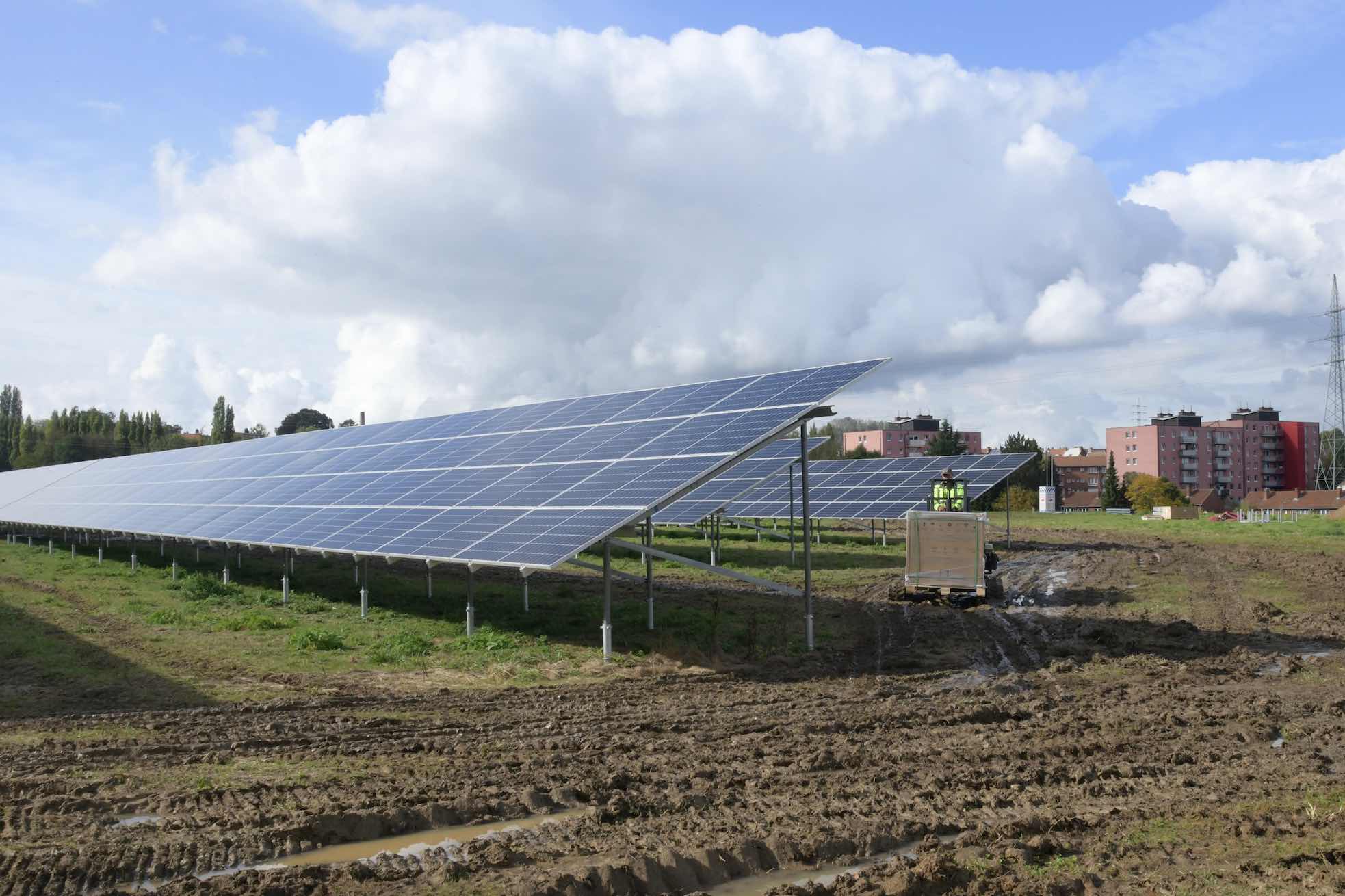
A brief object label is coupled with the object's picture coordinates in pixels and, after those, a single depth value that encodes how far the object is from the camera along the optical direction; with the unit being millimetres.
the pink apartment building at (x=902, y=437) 163000
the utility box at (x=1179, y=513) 79988
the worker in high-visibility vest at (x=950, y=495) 26297
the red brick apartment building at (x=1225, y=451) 145375
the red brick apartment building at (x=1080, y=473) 145125
